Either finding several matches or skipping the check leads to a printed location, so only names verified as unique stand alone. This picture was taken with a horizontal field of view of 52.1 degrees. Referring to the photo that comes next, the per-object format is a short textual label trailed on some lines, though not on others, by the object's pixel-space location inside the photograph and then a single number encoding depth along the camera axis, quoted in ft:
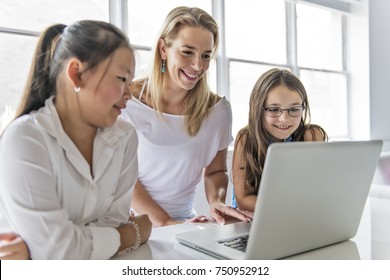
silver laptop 2.44
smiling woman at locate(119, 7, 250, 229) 4.83
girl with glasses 4.96
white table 2.93
